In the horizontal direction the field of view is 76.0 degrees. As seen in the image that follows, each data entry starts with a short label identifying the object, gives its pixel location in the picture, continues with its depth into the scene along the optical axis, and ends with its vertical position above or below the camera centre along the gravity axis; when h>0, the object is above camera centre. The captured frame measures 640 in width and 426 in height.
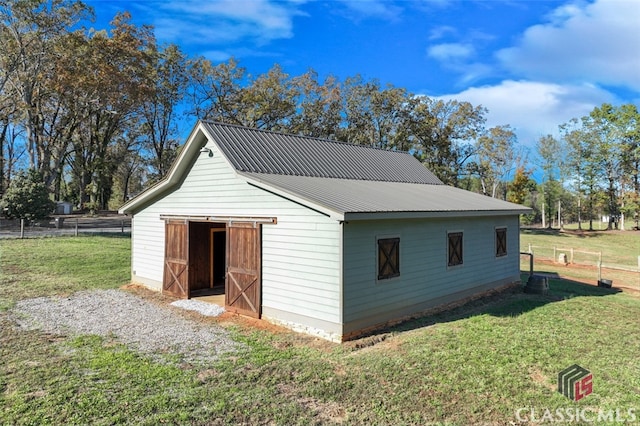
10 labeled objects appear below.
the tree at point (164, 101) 32.62 +9.43
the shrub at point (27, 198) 25.56 +0.82
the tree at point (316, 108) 32.44 +8.40
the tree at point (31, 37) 24.09 +10.65
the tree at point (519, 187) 41.03 +2.83
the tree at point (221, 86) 32.91 +10.38
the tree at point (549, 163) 44.66 +5.70
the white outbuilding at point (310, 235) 8.21 -0.54
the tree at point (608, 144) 38.91 +6.76
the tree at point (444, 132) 32.84 +6.75
